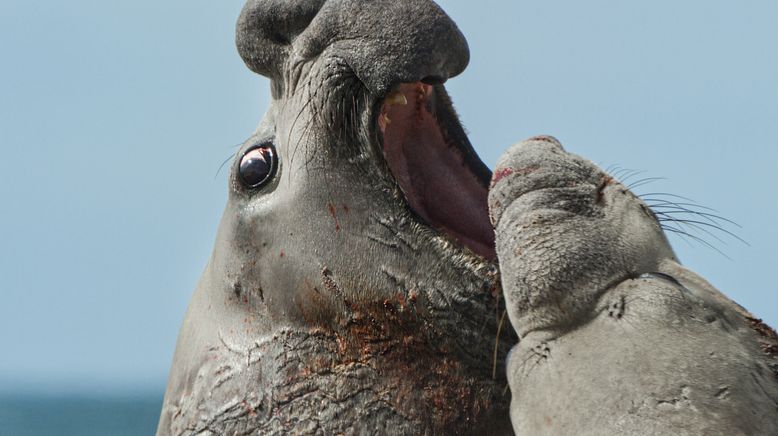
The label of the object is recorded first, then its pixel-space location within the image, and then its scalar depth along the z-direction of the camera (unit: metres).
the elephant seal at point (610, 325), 6.73
